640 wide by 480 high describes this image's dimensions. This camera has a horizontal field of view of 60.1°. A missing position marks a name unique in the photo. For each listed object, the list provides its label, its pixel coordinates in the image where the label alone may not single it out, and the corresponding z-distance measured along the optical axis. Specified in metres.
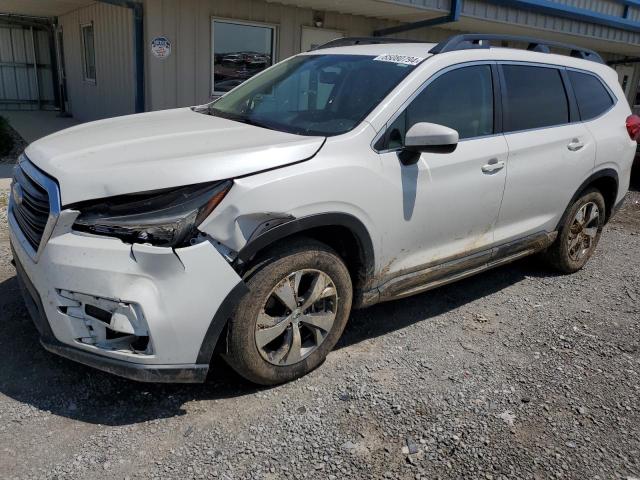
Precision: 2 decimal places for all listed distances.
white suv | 2.47
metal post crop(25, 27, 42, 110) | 16.03
